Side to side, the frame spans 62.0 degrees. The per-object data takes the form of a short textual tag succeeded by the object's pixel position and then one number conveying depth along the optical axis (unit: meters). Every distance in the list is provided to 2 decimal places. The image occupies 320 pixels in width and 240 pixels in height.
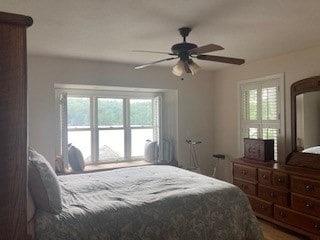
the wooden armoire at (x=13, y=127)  0.81
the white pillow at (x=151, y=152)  5.04
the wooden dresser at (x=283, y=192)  3.05
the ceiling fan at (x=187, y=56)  2.64
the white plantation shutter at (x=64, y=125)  4.25
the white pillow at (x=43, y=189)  1.83
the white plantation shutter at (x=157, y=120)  5.16
